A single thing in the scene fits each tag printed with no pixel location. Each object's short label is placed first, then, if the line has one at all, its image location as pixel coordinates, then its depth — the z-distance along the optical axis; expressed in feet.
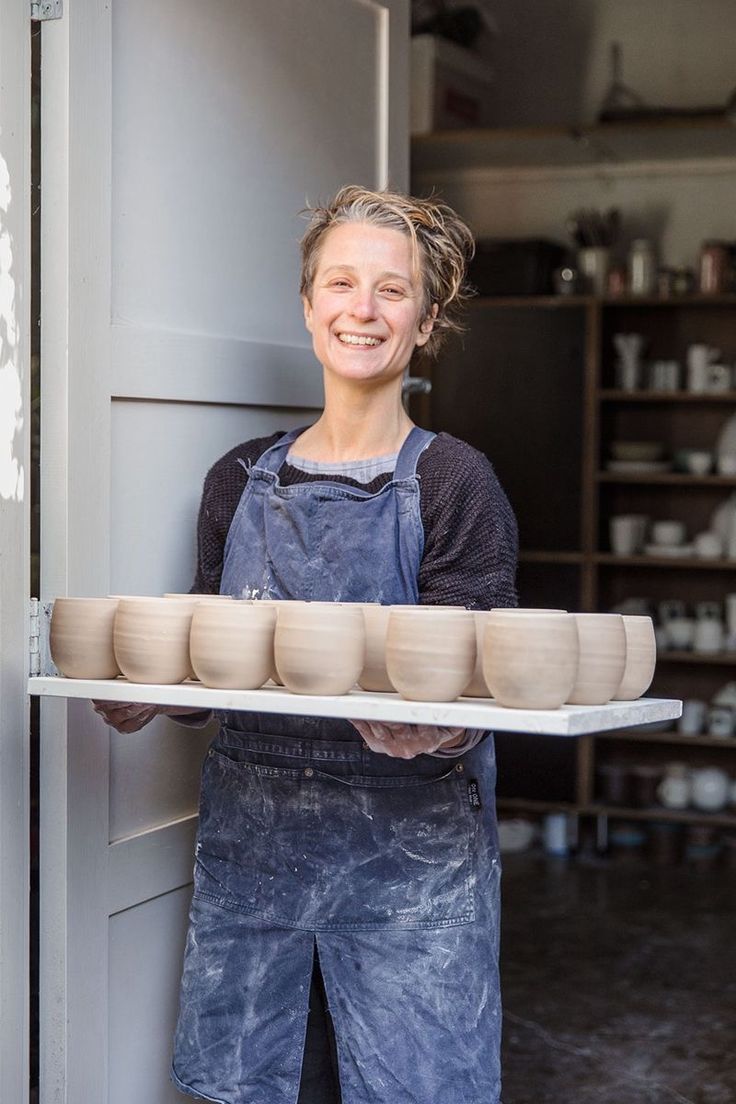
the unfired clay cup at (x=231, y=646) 9.04
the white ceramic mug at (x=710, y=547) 23.18
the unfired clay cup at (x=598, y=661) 8.89
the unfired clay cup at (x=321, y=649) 8.90
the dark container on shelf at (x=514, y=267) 23.35
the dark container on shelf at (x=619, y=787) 23.01
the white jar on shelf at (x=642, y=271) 23.30
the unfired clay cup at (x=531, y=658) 8.60
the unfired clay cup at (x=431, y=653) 8.78
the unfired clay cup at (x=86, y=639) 9.33
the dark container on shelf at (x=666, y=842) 22.81
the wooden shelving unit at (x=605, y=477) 23.01
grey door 9.88
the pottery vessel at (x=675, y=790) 22.81
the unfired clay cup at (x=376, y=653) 9.15
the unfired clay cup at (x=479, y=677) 8.96
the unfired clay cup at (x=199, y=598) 9.52
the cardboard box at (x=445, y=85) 22.53
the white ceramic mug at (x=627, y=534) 23.43
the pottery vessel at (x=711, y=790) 22.53
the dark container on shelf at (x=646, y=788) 22.96
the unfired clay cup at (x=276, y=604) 9.11
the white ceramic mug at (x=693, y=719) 23.30
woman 9.79
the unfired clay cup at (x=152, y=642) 9.18
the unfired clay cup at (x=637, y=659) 9.21
